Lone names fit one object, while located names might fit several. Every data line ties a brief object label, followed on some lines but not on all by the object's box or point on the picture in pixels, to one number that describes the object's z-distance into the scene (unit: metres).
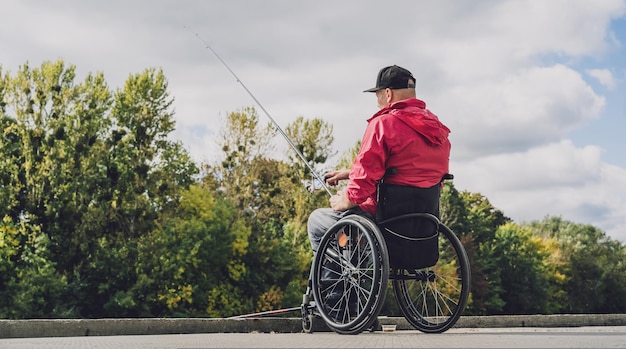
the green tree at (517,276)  64.31
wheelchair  4.97
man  4.91
